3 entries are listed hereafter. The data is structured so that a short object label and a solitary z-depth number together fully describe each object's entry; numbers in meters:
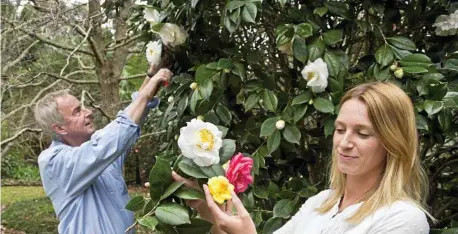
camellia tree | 1.30
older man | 1.75
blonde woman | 1.12
